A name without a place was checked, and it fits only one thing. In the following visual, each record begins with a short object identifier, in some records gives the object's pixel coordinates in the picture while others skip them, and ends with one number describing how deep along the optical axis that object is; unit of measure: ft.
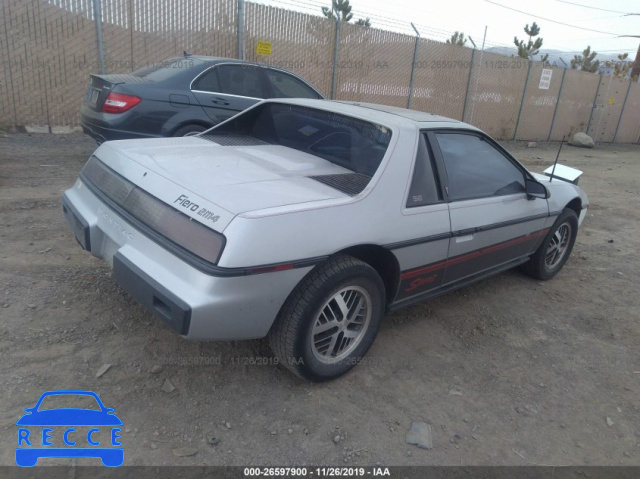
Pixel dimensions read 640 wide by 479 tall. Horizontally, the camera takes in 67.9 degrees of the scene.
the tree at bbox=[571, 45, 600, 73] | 108.14
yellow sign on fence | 34.04
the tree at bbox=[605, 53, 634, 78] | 99.90
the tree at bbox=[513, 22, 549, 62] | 92.56
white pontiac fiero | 7.24
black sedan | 18.52
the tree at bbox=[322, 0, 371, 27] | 37.58
